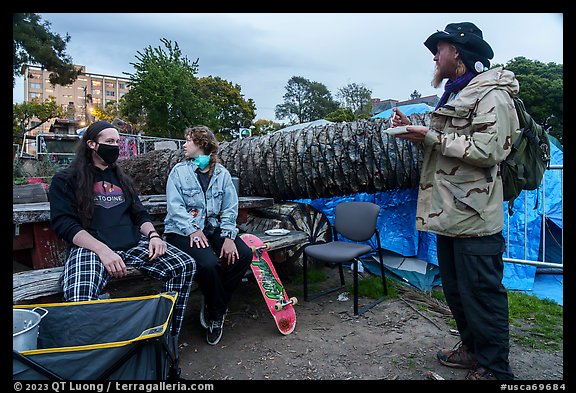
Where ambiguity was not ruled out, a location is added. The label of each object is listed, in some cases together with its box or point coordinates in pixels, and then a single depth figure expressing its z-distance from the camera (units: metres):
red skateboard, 3.05
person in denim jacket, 2.85
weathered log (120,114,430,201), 3.82
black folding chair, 3.44
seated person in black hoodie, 2.33
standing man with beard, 2.04
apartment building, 58.88
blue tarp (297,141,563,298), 4.03
